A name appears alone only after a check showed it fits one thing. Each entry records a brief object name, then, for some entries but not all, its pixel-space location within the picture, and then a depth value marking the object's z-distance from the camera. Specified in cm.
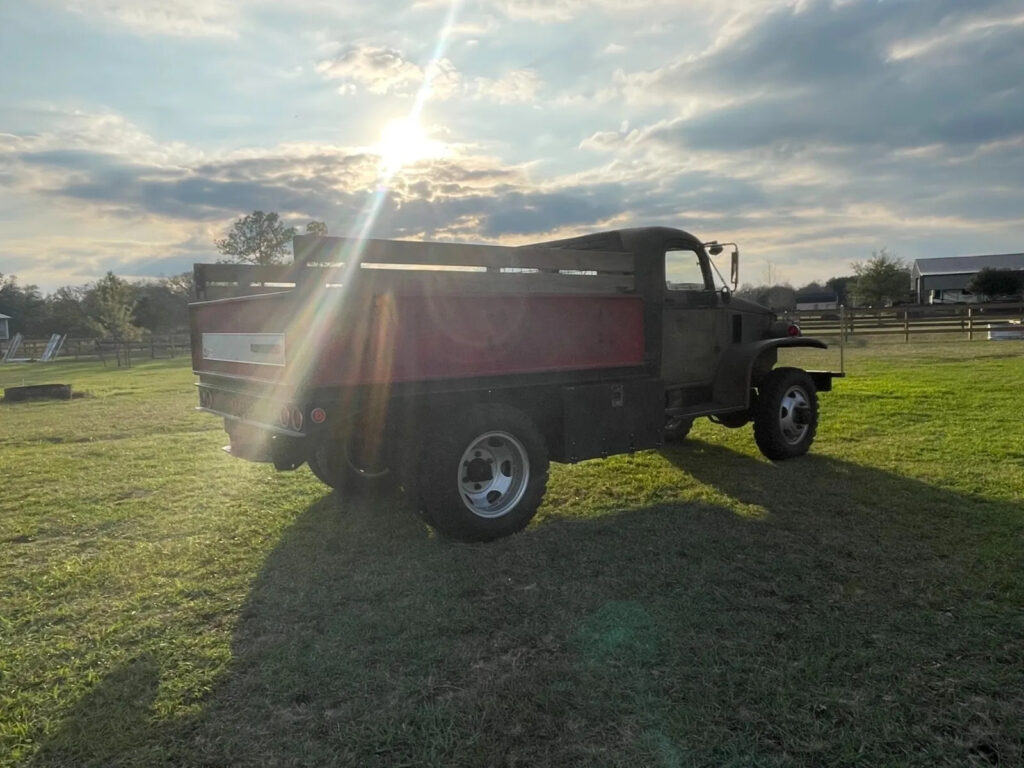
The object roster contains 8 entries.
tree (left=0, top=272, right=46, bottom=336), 5831
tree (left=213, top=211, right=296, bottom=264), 5322
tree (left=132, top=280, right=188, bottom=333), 5458
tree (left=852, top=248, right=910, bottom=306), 5262
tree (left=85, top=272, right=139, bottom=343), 4091
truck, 404
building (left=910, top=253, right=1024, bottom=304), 6794
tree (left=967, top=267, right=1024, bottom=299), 5288
